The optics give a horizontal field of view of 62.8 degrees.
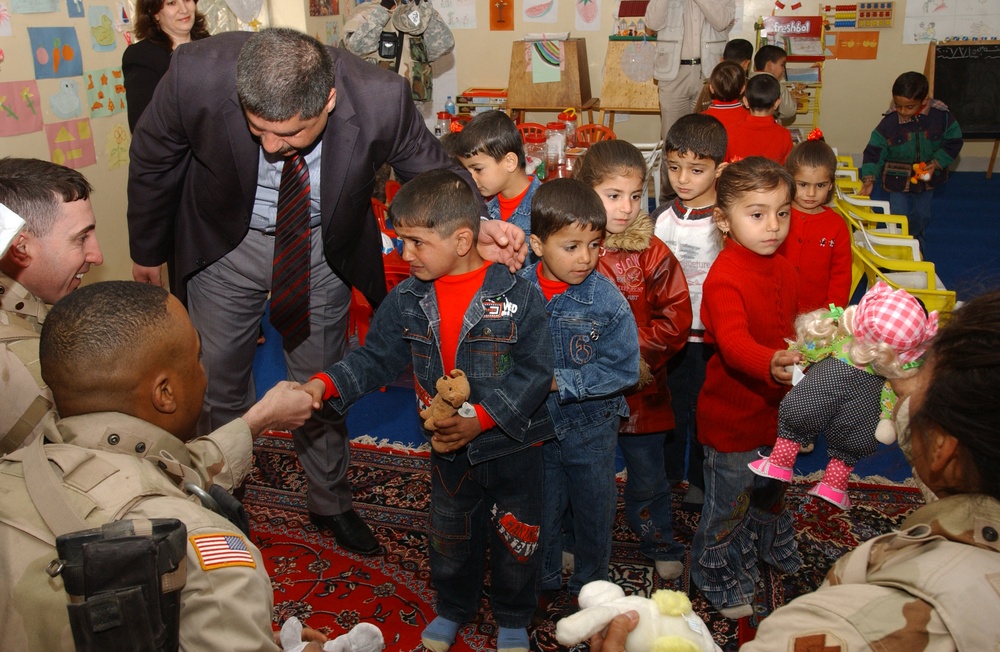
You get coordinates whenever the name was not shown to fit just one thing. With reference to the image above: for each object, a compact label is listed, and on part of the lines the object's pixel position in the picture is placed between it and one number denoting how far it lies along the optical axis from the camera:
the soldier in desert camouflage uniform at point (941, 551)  1.06
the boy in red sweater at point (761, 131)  4.71
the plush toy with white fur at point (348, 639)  1.68
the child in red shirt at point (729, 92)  4.92
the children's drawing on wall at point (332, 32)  7.42
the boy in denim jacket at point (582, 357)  2.33
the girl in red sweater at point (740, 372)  2.49
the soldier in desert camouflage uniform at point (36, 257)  1.85
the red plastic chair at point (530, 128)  5.99
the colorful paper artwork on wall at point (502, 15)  9.36
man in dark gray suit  2.30
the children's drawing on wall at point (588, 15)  9.12
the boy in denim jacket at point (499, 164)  3.23
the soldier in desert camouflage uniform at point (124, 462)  1.26
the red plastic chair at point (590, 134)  5.97
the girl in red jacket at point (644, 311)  2.63
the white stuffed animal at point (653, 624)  1.33
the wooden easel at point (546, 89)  8.67
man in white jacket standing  7.10
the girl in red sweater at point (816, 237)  3.35
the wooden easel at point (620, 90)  8.62
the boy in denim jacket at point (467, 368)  2.21
